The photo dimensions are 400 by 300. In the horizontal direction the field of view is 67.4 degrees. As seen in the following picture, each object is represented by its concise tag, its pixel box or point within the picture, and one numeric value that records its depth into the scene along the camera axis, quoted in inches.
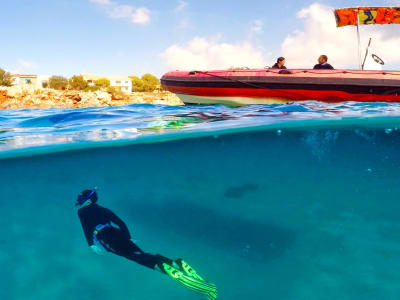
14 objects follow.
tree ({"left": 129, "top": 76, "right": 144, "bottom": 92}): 2757.4
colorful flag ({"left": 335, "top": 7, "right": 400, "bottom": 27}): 479.2
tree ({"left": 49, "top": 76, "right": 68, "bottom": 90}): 2020.9
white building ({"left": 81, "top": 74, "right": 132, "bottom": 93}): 3985.0
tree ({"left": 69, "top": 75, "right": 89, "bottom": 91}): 1879.2
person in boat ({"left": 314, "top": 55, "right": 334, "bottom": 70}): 477.4
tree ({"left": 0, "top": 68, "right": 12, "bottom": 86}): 1884.8
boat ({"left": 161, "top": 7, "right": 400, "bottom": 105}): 435.2
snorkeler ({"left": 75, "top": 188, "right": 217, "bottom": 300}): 189.5
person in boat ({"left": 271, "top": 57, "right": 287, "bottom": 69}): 497.4
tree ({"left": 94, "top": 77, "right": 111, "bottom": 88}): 3002.0
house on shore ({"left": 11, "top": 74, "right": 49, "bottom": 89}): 3575.8
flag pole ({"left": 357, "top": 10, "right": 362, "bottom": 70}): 512.1
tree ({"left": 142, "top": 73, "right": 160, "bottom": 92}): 2635.8
